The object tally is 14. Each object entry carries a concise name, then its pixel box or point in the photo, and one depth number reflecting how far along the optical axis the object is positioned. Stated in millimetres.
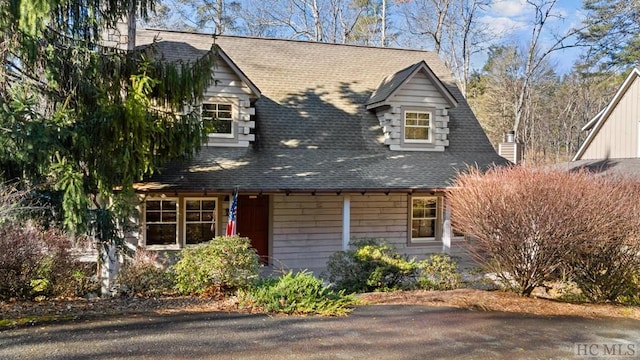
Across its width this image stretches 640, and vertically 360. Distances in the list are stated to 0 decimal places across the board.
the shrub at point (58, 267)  8266
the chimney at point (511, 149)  17397
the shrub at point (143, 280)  8875
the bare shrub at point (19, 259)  7641
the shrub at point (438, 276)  10188
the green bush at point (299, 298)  7793
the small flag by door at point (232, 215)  10617
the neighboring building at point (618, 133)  16930
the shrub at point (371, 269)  9727
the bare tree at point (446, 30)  28266
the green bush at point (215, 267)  8719
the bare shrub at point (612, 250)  8656
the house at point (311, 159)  11789
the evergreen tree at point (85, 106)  7785
